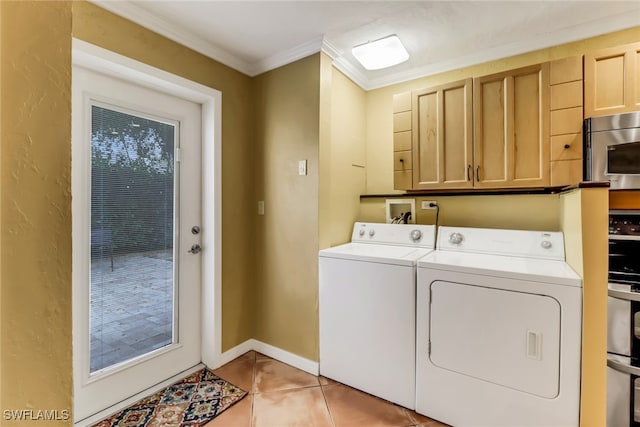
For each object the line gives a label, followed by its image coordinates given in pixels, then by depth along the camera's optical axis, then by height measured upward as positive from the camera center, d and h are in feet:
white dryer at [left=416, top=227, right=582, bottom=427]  4.42 -2.13
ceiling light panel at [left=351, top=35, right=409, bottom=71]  6.65 +3.96
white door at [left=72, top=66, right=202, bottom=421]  5.27 -0.55
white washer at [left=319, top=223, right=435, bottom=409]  5.69 -2.23
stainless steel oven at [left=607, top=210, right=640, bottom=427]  4.47 -2.09
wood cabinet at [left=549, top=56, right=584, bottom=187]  5.50 +1.84
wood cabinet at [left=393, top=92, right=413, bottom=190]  7.29 +1.84
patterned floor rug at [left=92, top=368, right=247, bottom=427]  5.33 -3.94
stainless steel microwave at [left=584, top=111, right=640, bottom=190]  5.01 +1.17
